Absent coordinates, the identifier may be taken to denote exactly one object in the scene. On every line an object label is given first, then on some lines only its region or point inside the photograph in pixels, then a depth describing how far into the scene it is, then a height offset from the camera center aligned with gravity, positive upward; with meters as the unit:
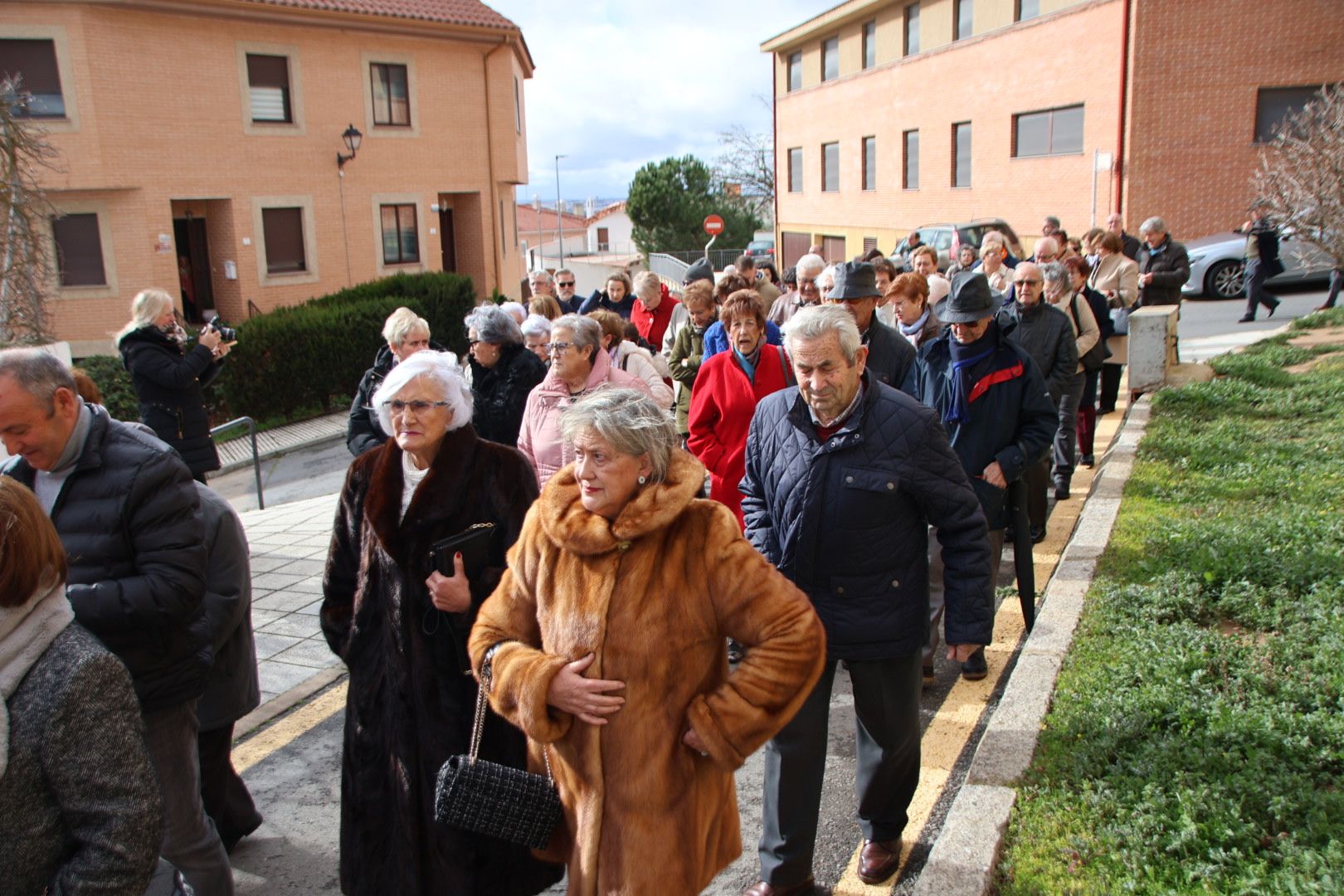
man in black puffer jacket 3.16 -0.78
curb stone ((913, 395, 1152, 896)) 3.58 -1.97
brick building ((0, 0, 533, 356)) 23.47 +3.12
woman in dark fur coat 3.38 -1.25
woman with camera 6.86 -0.61
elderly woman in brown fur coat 2.84 -1.05
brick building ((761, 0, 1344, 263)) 23.02 +3.52
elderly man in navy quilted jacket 3.62 -1.01
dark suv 22.59 +0.34
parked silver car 19.55 -0.51
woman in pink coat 5.62 -0.66
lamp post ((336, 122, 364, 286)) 26.77 +2.88
